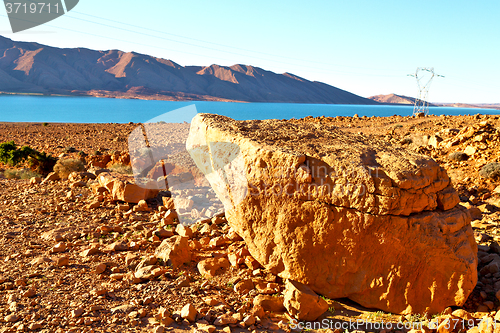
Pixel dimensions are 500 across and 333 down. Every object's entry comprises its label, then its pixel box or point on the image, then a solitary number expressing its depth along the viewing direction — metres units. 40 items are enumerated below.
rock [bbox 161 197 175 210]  7.01
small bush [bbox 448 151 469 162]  10.62
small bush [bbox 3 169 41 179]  10.82
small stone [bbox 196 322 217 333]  3.52
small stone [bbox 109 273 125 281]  4.48
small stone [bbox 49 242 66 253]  5.23
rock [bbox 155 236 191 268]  4.84
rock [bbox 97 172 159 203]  7.16
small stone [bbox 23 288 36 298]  3.99
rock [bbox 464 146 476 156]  10.71
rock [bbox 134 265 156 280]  4.44
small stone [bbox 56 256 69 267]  4.76
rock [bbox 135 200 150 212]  7.00
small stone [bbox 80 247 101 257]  5.10
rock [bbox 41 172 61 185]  8.99
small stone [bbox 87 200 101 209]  7.05
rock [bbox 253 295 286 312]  4.10
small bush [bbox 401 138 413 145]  14.64
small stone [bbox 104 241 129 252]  5.29
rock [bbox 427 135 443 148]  12.69
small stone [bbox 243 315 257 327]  3.73
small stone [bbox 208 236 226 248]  5.56
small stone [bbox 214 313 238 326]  3.70
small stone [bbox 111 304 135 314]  3.78
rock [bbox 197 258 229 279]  4.72
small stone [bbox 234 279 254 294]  4.39
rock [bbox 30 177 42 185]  8.94
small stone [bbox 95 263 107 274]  4.62
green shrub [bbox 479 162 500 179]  8.73
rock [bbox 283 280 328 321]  3.90
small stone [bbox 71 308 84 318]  3.63
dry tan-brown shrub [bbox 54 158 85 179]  9.79
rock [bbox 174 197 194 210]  6.80
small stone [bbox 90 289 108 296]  4.06
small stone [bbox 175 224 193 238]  5.75
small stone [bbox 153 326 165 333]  3.43
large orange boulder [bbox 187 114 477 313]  4.05
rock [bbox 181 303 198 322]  3.68
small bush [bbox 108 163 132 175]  10.82
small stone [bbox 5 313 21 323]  3.54
